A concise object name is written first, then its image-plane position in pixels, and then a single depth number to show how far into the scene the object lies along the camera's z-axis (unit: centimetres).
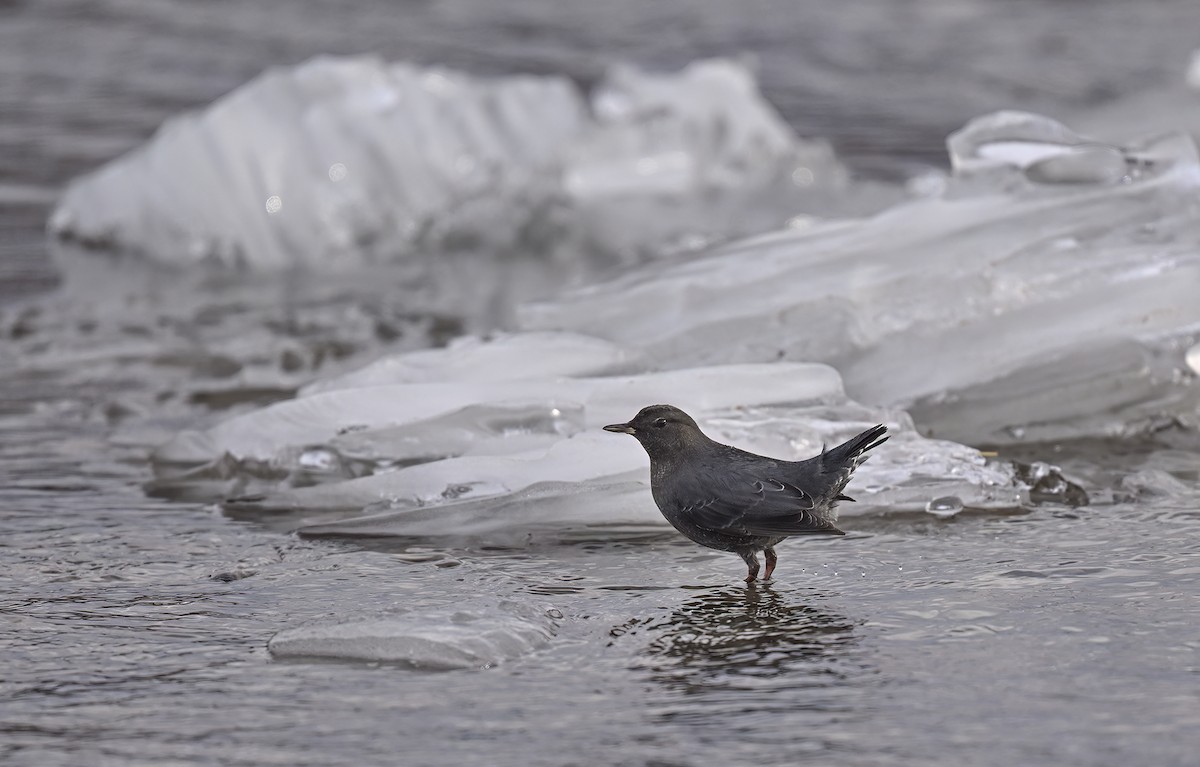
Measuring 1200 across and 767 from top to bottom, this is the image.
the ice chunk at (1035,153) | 955
